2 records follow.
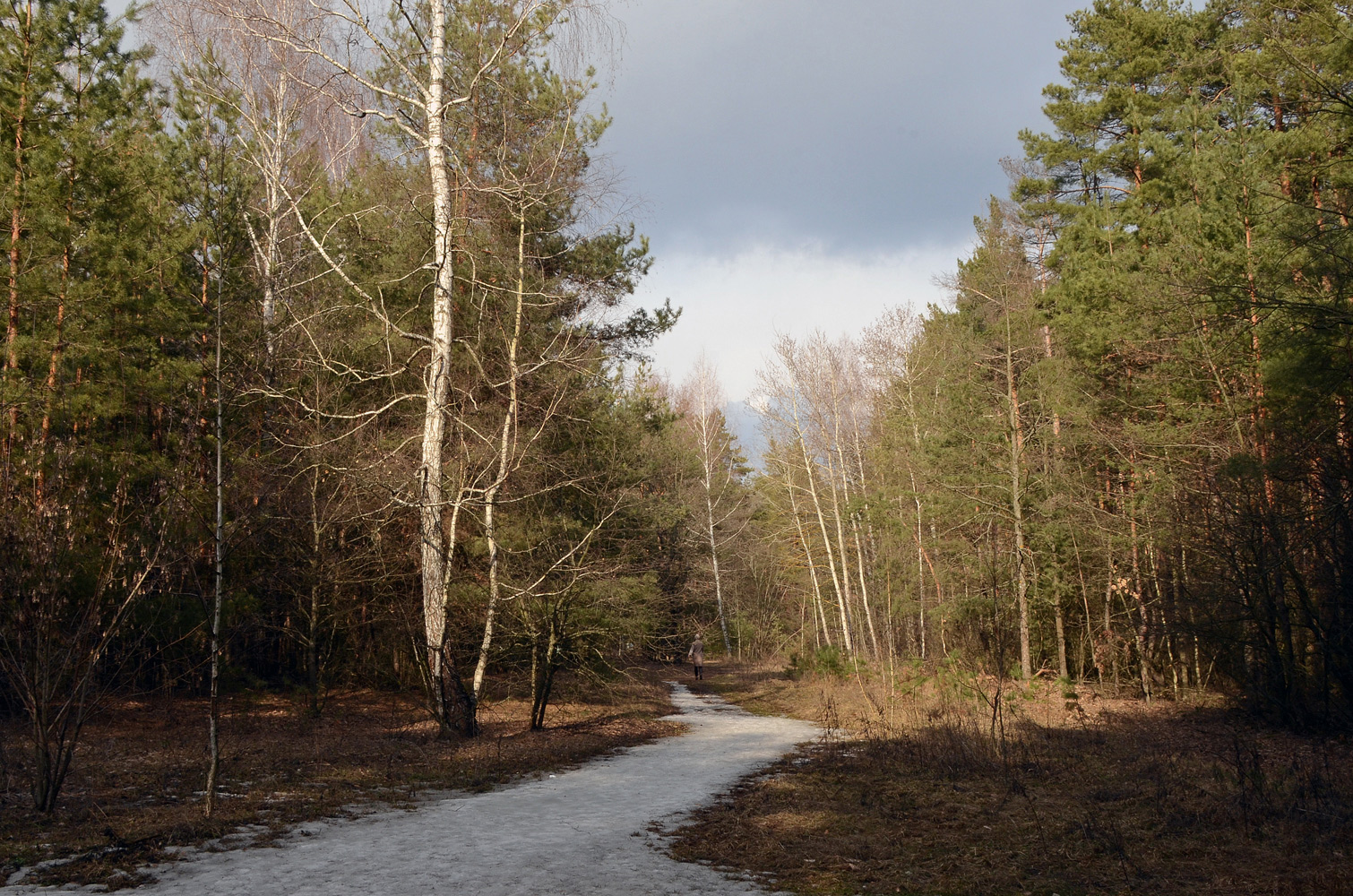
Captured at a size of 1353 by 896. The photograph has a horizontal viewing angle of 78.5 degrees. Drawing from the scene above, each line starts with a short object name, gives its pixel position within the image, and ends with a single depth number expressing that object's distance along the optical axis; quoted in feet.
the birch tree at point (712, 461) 129.59
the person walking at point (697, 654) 98.02
